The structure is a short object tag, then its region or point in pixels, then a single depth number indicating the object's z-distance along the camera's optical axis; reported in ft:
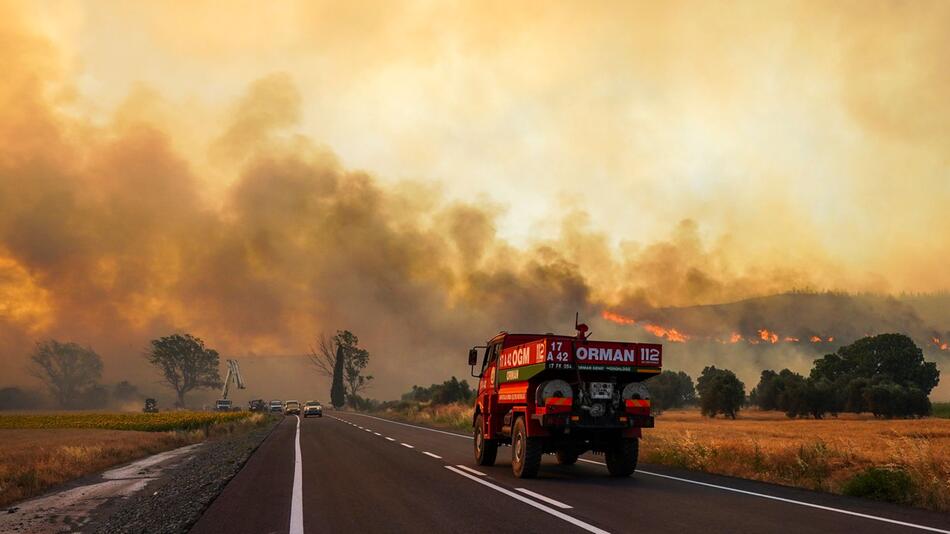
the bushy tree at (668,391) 406.41
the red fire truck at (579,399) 46.26
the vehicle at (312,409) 212.23
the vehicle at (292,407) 257.61
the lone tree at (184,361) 523.29
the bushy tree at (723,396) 279.90
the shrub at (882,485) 38.09
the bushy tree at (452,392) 263.70
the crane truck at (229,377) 401.70
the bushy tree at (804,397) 270.67
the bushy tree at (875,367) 278.87
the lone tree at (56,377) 511.03
